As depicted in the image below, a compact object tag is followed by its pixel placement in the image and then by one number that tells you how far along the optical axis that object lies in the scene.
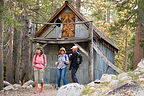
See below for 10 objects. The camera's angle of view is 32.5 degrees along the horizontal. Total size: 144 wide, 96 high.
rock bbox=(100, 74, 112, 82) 11.28
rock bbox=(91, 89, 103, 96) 8.55
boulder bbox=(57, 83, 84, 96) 8.71
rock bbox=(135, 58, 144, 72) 11.75
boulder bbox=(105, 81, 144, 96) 7.02
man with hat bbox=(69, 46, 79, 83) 11.48
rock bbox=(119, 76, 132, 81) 10.22
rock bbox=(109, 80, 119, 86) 9.93
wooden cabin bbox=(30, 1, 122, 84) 16.03
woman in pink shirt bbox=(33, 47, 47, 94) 10.65
